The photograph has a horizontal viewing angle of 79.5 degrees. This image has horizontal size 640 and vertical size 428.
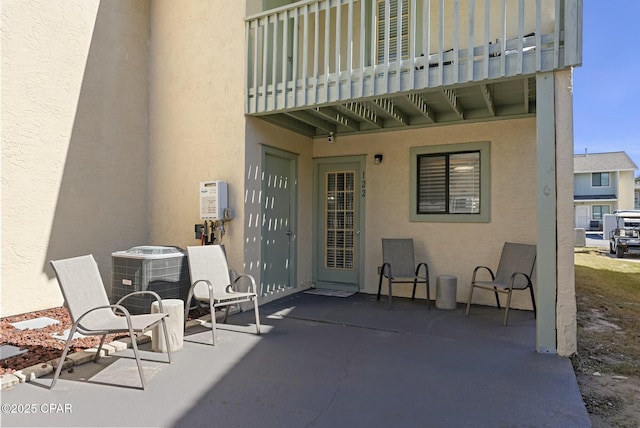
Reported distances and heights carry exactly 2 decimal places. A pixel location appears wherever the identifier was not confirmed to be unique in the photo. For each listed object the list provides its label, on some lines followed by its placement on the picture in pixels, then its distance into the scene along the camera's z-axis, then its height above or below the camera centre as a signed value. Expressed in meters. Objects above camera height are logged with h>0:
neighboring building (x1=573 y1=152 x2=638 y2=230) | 25.75 +2.44
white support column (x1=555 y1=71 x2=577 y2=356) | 3.54 -0.01
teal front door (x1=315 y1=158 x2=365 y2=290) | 6.63 -0.06
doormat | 6.35 -1.21
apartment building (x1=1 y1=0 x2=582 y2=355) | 3.98 +1.13
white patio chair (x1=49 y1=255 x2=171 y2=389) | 2.90 -0.72
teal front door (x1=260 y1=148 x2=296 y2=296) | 5.84 -0.03
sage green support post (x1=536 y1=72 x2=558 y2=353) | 3.59 +0.06
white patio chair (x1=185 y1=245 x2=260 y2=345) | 4.17 -0.68
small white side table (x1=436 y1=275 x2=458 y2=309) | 5.43 -1.00
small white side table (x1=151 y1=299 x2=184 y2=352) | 3.62 -1.03
